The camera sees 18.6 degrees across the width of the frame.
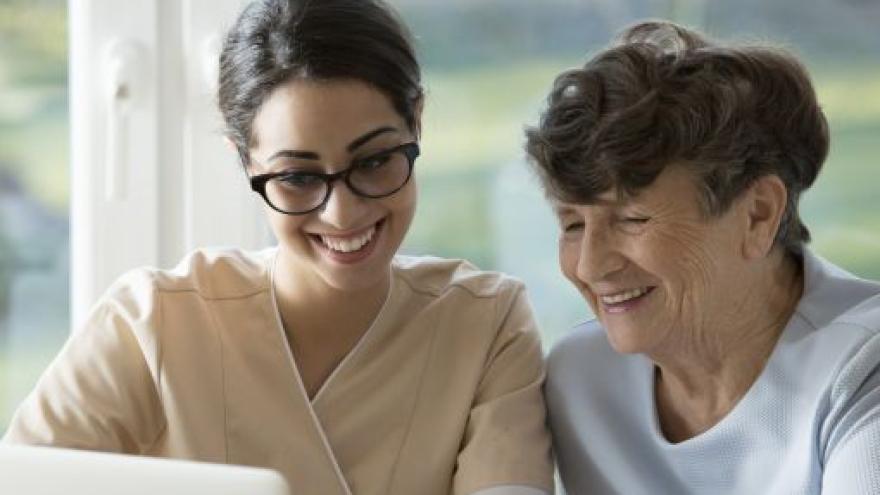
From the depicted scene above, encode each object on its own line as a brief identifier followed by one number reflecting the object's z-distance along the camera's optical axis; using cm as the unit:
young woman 215
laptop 173
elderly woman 207
